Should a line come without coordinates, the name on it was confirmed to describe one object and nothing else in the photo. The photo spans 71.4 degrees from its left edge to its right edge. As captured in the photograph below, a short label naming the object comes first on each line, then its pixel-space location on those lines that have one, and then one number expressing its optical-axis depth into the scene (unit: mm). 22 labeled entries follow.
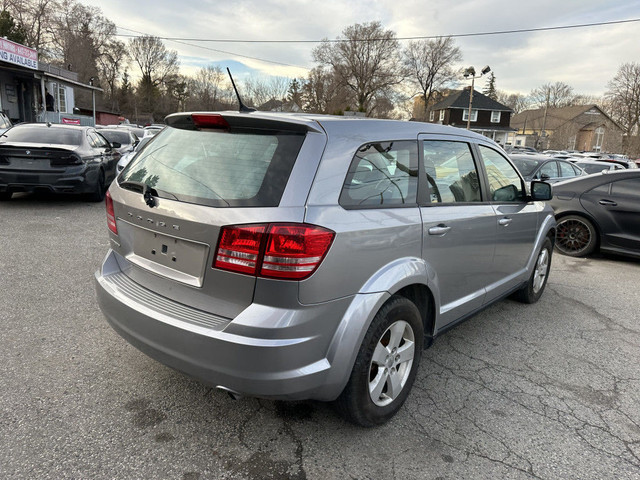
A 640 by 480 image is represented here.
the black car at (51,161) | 7324
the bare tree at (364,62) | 53062
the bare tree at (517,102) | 88000
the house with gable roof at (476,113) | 63034
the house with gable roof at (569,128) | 60188
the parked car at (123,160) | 10461
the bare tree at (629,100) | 54531
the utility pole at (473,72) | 26812
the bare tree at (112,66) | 63969
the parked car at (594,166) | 15891
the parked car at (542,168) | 10221
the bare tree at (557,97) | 73875
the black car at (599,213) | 6520
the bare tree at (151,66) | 65688
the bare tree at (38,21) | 44581
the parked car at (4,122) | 10859
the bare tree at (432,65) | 57500
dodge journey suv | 1985
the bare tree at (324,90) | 53906
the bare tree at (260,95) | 53894
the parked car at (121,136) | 14008
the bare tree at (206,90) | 57812
